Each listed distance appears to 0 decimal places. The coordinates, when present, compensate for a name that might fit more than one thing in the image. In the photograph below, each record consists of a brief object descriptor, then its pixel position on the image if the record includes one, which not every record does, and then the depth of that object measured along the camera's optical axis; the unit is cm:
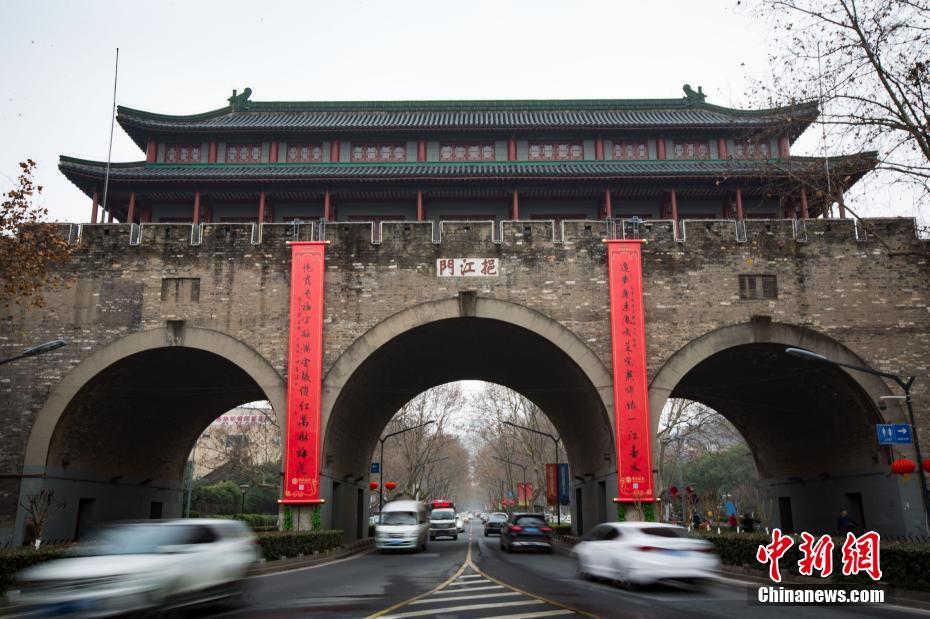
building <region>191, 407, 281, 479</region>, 5691
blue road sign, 1789
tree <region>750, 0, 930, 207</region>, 1451
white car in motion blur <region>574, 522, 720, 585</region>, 1174
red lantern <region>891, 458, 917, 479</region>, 1945
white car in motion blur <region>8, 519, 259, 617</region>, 780
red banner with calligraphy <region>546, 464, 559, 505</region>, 3700
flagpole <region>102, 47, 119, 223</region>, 2522
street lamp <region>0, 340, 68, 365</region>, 1684
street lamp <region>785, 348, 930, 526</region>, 1662
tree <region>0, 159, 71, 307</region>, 1761
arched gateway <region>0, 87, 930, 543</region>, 2166
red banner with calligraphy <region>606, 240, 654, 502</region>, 2094
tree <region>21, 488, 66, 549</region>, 2031
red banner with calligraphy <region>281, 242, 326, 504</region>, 2123
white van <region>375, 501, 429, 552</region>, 2378
